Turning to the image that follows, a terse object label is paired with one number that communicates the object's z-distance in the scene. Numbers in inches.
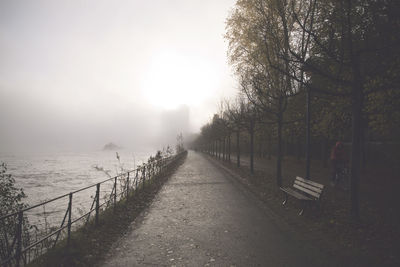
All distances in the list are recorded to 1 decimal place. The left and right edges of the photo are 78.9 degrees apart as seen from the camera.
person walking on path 444.1
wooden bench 257.8
